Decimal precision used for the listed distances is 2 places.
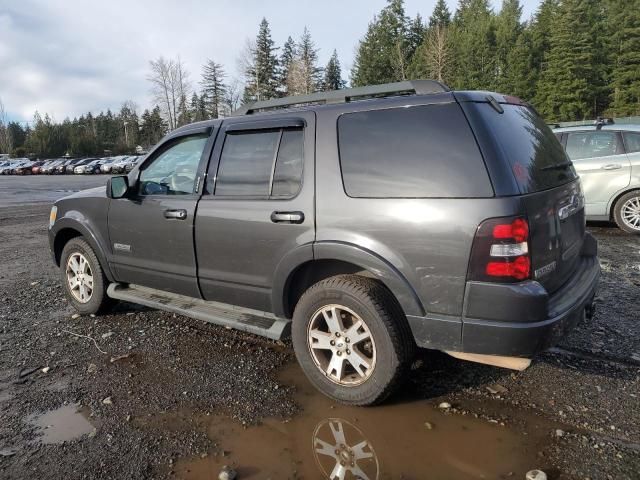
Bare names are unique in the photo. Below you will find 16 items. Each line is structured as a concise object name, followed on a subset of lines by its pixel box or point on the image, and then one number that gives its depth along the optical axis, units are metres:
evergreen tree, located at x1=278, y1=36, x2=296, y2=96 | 69.00
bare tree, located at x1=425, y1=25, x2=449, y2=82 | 43.50
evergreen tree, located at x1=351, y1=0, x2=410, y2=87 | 63.25
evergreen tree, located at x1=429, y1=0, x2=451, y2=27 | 80.94
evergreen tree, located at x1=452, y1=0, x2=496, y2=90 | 57.56
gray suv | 2.65
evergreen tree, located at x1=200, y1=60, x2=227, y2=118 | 75.62
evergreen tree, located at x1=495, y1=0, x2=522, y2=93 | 55.44
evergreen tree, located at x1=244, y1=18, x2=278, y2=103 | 62.91
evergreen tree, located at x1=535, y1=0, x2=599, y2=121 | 49.03
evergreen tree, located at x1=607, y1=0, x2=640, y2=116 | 47.06
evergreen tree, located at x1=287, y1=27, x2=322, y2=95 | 53.25
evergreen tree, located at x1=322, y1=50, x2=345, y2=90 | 74.33
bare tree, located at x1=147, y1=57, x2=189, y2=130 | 62.81
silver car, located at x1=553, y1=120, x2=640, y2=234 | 7.73
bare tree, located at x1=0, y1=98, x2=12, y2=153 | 89.17
